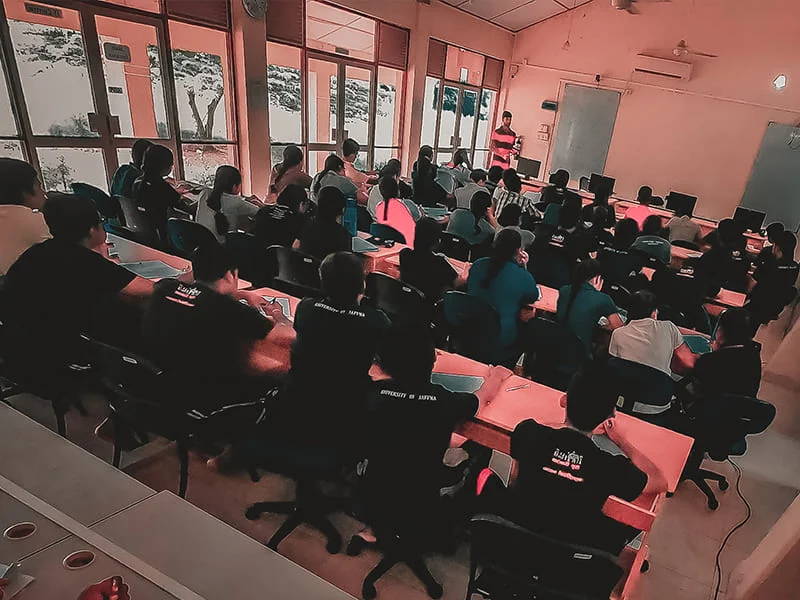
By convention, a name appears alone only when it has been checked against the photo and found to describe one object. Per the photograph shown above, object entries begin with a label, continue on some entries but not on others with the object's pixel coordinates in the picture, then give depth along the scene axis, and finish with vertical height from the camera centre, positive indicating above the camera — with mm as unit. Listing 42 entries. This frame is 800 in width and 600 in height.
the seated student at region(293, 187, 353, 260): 3369 -825
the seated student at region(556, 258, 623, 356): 2877 -1009
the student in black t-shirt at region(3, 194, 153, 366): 2156 -834
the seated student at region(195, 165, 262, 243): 3854 -834
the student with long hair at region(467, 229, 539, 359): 2996 -979
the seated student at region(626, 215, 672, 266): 4320 -998
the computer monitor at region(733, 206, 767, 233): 6555 -1076
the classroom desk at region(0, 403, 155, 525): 1318 -1059
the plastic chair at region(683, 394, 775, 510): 2273 -1331
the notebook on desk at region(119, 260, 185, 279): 2866 -1001
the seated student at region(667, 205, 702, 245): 5934 -1149
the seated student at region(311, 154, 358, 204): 5008 -741
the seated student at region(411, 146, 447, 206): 6379 -911
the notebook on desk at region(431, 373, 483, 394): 2140 -1123
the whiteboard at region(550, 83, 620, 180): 9742 -169
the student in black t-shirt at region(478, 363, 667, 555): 1454 -987
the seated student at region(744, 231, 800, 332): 4574 -1359
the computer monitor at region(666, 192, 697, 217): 6907 -984
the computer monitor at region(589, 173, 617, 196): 7577 -884
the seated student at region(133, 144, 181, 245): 3848 -735
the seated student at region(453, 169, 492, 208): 5812 -897
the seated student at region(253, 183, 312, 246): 3678 -856
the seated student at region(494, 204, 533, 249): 4113 -816
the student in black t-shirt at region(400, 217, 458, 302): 3283 -1019
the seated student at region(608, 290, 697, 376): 2457 -1001
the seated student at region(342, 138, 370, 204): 5782 -818
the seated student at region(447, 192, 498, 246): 4664 -1005
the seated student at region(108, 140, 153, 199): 4211 -738
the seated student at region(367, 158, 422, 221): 4937 -888
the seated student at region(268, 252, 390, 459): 1893 -932
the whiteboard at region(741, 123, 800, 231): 8336 -695
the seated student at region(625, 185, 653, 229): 6258 -1048
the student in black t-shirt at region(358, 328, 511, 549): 1622 -1060
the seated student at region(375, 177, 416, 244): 4581 -917
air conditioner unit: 8852 +951
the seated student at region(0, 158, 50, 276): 2537 -671
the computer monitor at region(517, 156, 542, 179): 8930 -871
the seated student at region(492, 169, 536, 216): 5691 -876
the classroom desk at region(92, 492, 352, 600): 1136 -1045
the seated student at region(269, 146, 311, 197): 4750 -670
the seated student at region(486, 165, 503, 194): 6813 -814
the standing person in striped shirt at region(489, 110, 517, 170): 9594 -531
